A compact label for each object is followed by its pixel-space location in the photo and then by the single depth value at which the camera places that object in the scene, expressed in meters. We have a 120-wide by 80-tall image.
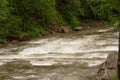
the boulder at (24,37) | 29.42
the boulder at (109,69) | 12.86
